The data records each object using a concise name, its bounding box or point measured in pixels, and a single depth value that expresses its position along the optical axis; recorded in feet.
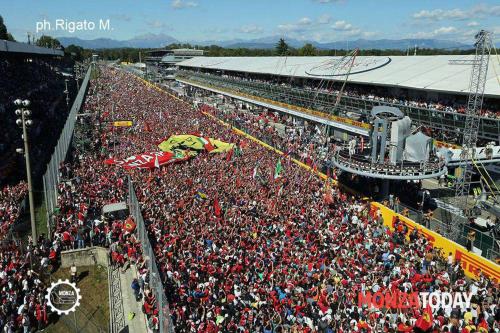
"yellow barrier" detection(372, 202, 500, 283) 52.13
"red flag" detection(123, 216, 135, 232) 62.23
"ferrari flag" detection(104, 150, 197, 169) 92.73
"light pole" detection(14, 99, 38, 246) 60.48
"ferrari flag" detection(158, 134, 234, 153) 108.68
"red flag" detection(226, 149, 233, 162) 101.02
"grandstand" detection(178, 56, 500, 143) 96.32
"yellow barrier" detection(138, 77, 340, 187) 91.32
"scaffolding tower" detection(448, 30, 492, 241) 74.82
